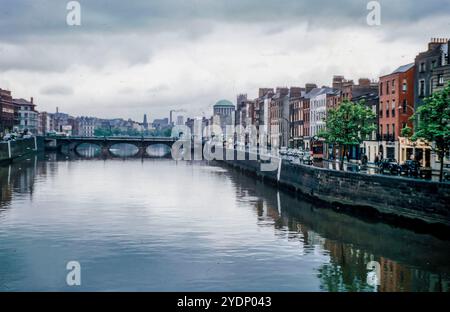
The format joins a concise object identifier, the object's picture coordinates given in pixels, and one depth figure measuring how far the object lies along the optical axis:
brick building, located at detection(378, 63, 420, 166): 69.25
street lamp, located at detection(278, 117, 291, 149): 129.84
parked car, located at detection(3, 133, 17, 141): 123.44
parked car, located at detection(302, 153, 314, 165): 65.25
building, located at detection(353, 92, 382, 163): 77.44
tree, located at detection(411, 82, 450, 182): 40.59
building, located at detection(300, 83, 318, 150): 113.85
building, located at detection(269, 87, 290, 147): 134.00
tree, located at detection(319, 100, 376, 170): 61.53
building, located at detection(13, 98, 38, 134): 185.86
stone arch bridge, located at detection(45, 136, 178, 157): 157.50
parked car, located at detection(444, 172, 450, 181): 40.30
